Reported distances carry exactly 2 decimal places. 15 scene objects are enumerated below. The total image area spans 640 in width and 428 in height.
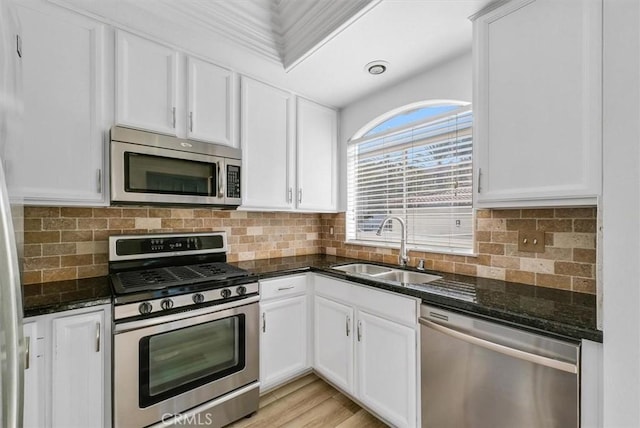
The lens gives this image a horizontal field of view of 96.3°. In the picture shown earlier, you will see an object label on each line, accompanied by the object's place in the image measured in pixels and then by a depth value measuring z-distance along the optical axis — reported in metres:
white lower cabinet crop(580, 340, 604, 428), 1.00
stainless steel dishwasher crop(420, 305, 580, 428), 1.07
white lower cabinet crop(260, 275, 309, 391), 2.07
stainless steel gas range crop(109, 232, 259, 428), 1.47
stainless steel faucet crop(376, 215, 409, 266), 2.20
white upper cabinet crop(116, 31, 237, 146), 1.72
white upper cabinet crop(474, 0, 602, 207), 1.19
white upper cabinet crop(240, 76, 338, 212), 2.26
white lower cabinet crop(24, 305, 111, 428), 1.28
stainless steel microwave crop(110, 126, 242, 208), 1.67
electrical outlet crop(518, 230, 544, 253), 1.61
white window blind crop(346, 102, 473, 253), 2.02
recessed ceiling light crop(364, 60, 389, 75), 2.01
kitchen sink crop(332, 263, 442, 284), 2.09
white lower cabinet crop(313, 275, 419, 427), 1.63
